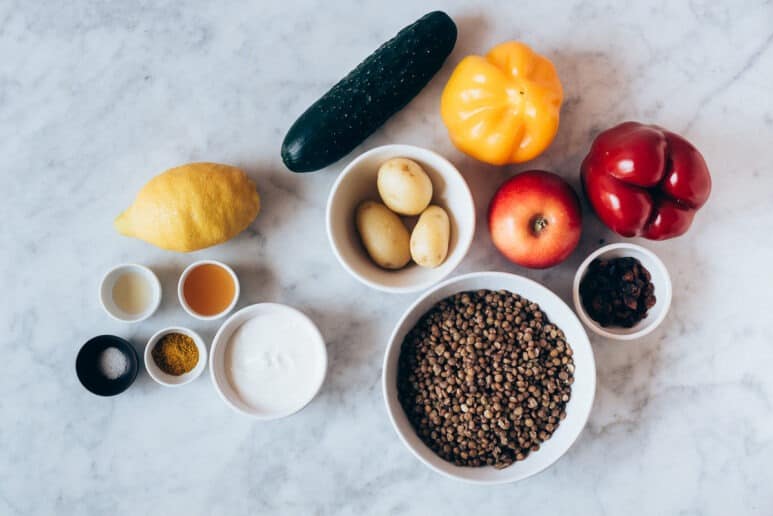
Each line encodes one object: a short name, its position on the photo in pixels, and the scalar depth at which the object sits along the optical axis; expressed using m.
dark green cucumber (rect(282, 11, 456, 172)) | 1.11
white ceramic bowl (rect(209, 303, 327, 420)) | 1.13
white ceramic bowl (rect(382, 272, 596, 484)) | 1.09
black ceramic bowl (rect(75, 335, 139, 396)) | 1.18
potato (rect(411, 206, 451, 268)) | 1.07
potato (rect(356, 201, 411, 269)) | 1.11
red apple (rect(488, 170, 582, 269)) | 1.08
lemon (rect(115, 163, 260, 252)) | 1.08
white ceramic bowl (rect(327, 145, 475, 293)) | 1.09
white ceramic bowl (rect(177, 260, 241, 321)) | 1.15
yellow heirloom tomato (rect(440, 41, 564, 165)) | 1.06
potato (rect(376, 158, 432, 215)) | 1.07
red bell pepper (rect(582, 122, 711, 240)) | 1.04
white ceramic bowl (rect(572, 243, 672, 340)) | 1.11
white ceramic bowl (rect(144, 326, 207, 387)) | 1.16
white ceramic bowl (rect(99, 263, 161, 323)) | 1.17
